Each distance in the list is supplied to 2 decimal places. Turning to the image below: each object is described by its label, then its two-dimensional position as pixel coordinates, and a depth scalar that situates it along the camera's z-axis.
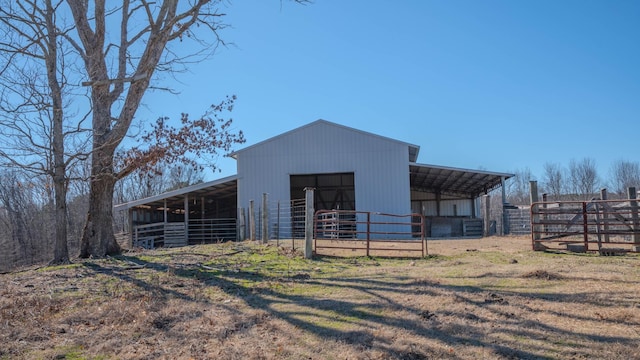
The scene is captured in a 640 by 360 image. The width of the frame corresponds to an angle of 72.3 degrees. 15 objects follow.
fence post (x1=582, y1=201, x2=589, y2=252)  11.04
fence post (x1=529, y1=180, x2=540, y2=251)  11.86
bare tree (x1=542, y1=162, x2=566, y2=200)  56.20
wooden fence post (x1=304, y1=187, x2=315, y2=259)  10.80
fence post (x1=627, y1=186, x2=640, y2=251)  10.79
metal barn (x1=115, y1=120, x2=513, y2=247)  20.98
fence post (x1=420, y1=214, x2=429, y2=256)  11.99
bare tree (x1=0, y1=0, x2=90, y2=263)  10.55
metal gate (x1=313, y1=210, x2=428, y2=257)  11.77
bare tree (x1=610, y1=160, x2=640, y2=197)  54.41
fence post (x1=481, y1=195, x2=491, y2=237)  21.23
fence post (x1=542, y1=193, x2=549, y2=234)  11.79
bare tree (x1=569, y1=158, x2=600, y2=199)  54.87
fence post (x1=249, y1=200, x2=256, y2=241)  17.52
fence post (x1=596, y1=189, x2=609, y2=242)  10.93
